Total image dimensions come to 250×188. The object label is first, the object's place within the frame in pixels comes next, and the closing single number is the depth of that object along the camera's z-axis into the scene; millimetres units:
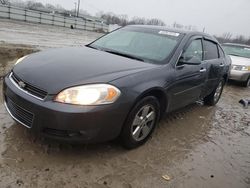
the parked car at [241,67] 6397
